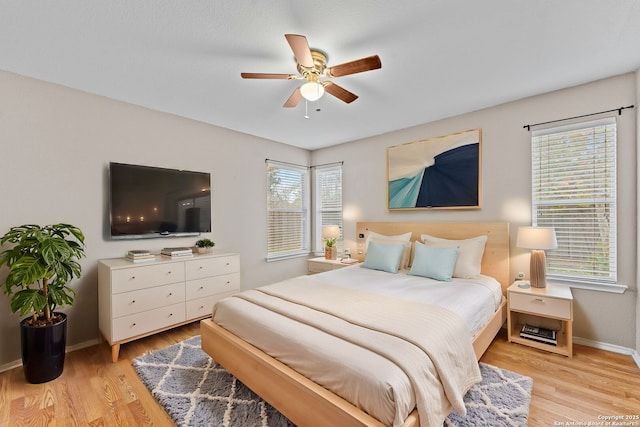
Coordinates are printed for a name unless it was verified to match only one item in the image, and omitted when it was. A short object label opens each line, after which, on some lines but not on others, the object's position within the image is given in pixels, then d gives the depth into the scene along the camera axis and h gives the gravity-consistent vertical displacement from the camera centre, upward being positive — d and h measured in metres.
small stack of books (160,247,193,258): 2.93 -0.42
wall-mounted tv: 2.83 +0.13
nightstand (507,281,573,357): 2.44 -0.91
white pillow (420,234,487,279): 2.96 -0.50
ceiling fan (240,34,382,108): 1.72 +0.99
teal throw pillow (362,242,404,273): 3.29 -0.55
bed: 1.32 -0.83
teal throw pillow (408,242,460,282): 2.88 -0.55
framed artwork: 3.33 +0.49
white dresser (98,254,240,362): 2.49 -0.79
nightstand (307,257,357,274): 4.02 -0.78
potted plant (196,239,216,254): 3.36 -0.39
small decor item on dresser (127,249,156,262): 2.72 -0.42
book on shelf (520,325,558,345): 2.59 -1.18
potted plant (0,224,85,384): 2.08 -0.61
